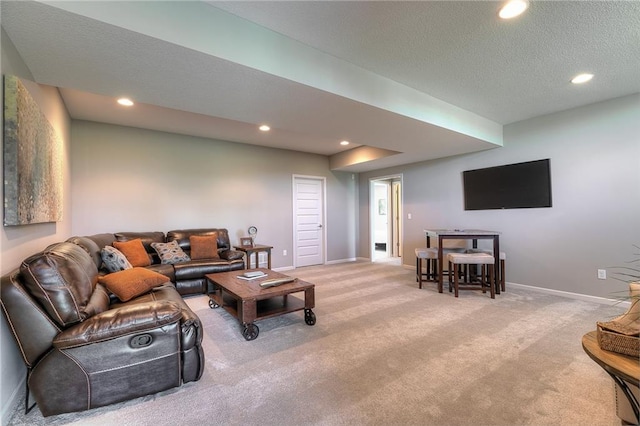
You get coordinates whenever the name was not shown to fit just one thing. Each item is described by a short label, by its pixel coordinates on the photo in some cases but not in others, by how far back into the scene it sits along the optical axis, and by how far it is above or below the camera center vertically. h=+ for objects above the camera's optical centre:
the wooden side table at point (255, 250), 4.73 -0.58
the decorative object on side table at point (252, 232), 5.12 -0.29
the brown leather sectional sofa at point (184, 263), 3.71 -0.65
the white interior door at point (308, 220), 6.05 -0.10
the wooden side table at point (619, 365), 0.99 -0.58
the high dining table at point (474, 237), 3.87 -0.37
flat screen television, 3.90 +0.39
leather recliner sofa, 1.49 -0.70
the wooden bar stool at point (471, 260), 3.71 -0.65
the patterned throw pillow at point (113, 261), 2.98 -0.45
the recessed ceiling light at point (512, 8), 1.79 +1.35
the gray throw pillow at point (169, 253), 3.95 -0.51
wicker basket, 1.08 -0.52
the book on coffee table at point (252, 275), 3.17 -0.69
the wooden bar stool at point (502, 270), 4.01 -0.84
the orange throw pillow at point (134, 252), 3.64 -0.45
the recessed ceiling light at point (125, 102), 3.24 +1.39
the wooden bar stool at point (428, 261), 4.30 -0.79
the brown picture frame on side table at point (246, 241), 5.05 -0.46
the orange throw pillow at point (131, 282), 2.27 -0.55
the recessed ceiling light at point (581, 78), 2.75 +1.35
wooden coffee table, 2.49 -0.86
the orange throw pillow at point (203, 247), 4.29 -0.47
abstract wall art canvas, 1.58 +0.41
